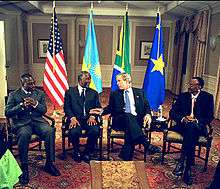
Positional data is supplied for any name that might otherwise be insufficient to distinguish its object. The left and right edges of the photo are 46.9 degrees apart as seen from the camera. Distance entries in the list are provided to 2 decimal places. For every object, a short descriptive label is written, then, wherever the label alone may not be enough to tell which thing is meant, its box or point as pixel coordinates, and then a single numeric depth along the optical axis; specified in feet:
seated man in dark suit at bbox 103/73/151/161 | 12.45
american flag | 17.94
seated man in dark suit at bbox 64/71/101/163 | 12.67
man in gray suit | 11.12
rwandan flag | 19.11
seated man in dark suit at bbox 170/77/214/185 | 11.45
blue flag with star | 16.89
